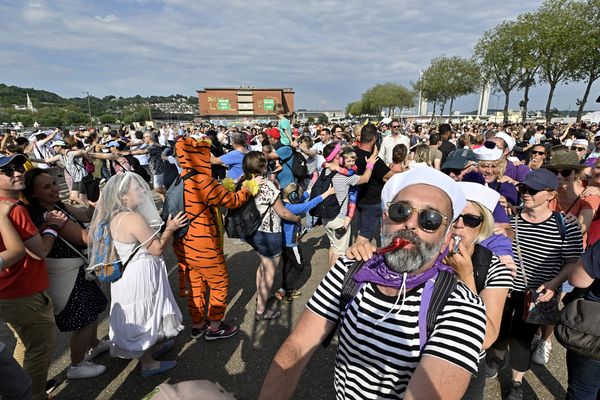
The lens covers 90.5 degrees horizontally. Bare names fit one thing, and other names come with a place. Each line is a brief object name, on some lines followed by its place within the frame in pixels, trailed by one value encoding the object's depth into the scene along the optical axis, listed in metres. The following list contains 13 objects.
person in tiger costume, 3.01
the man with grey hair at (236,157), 5.54
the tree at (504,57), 27.81
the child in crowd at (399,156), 5.20
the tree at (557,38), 23.92
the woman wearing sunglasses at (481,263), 1.56
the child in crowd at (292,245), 3.82
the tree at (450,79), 40.28
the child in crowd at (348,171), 4.19
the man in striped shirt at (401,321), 1.09
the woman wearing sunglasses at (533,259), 2.46
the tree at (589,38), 23.16
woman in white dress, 2.51
